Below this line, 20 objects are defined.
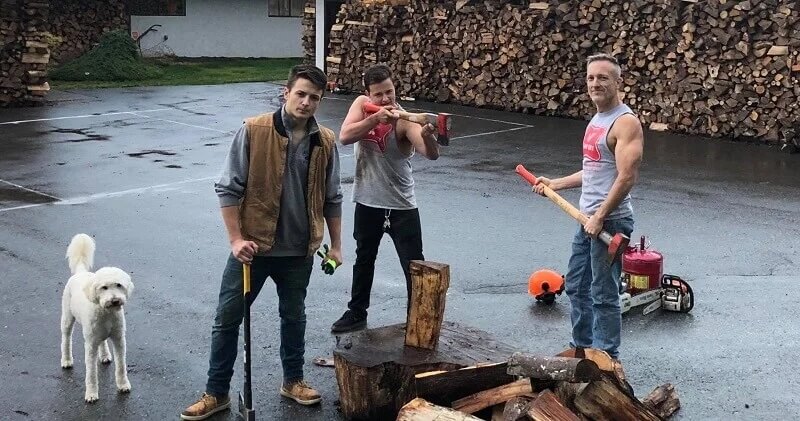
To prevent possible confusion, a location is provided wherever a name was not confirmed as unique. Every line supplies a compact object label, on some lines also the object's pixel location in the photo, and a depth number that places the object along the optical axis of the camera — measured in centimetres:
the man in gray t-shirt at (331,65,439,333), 631
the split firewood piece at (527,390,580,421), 434
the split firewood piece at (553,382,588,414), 464
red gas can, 719
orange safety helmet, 753
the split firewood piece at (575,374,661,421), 462
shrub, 2784
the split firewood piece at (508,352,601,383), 454
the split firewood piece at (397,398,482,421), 454
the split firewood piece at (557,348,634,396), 482
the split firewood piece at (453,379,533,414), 481
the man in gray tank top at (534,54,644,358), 543
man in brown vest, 512
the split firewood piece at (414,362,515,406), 501
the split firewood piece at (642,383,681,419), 544
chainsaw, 722
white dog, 536
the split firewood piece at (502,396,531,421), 442
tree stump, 521
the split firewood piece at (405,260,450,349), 545
